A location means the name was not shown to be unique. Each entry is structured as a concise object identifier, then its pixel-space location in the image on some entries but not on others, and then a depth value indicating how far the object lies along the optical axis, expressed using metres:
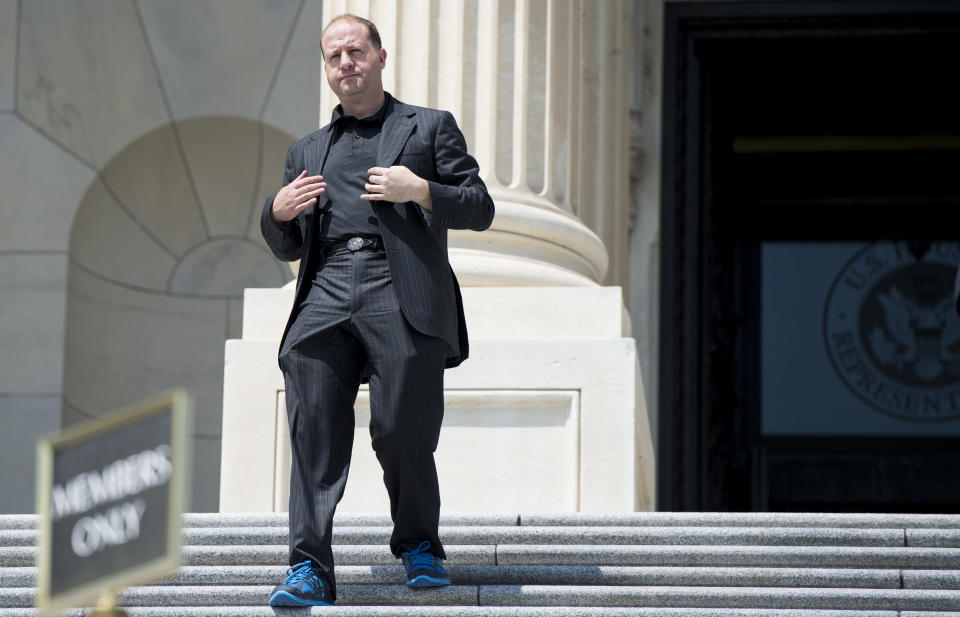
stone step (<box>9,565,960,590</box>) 10.42
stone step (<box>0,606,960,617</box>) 9.53
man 10.04
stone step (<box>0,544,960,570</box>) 10.82
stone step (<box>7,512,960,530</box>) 11.52
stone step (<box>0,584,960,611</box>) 9.99
